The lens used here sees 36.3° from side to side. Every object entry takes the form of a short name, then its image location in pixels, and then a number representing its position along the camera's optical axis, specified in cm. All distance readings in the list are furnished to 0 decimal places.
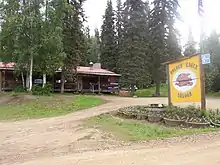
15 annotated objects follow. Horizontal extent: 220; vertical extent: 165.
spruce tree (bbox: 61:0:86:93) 3331
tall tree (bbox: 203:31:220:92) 3541
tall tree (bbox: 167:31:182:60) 3716
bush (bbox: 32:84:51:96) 2774
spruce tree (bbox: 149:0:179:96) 3719
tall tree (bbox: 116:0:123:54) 5287
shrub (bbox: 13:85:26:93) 2991
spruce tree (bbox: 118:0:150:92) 3731
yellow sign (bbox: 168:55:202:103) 1460
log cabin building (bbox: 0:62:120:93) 3528
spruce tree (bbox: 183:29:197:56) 5972
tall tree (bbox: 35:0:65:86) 2786
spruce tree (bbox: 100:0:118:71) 5231
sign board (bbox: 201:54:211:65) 1383
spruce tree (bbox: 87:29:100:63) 7500
